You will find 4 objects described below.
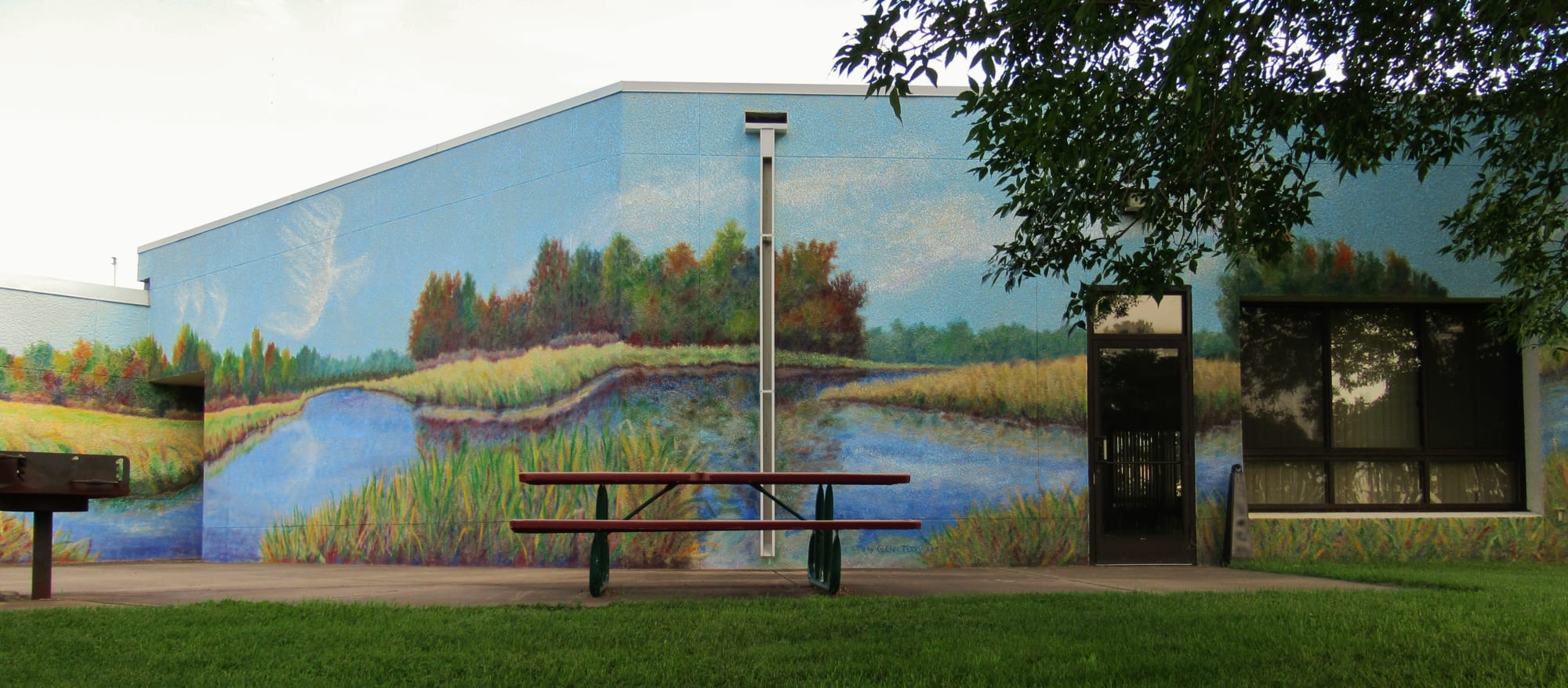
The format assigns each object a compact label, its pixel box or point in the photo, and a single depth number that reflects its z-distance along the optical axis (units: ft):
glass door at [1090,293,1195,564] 36.76
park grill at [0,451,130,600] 23.26
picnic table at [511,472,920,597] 22.56
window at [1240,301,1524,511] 39.91
